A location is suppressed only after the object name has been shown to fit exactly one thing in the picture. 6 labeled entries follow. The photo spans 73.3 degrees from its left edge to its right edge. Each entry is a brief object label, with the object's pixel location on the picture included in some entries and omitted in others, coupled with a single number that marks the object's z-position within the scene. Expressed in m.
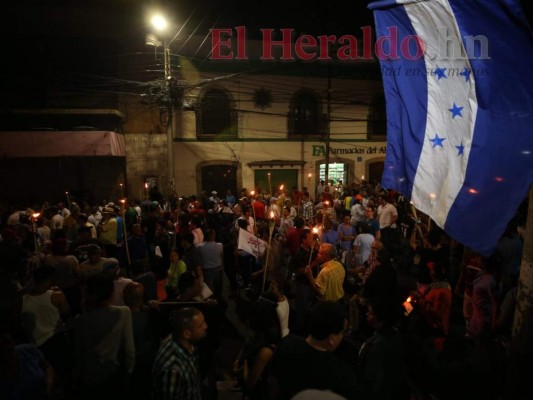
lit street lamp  14.99
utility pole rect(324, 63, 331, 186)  18.55
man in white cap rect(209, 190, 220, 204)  13.67
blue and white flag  2.66
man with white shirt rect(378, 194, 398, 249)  9.77
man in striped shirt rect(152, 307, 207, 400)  2.88
